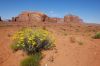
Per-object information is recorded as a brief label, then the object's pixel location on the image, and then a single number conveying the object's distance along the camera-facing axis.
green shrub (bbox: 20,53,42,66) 3.34
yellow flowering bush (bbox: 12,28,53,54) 3.69
